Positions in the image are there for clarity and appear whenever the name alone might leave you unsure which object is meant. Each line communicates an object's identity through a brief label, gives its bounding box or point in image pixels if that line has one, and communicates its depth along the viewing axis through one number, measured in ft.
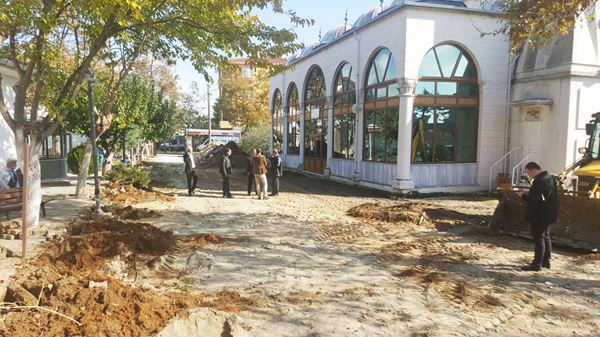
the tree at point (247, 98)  134.72
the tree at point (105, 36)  24.68
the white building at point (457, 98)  45.85
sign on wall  73.77
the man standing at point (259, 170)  46.42
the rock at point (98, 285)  15.62
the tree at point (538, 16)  28.30
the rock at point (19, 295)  14.22
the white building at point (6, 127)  47.65
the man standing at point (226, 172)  47.50
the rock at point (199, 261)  20.93
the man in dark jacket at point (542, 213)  21.04
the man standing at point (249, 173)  50.24
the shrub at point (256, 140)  101.55
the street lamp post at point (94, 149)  33.55
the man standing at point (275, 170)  50.24
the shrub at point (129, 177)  52.03
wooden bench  26.00
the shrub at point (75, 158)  62.64
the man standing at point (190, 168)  47.26
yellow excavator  24.36
